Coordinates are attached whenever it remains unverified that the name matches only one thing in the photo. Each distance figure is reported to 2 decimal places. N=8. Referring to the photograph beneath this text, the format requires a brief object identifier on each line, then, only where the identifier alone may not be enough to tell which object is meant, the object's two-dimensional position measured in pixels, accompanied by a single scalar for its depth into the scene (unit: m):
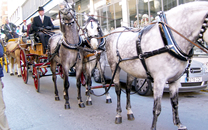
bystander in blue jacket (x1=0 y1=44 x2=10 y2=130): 3.55
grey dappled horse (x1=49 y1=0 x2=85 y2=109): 5.12
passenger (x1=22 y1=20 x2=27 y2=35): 10.10
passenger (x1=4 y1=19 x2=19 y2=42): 12.39
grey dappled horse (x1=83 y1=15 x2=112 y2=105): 5.39
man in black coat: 7.04
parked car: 5.92
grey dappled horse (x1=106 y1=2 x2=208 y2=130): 2.92
